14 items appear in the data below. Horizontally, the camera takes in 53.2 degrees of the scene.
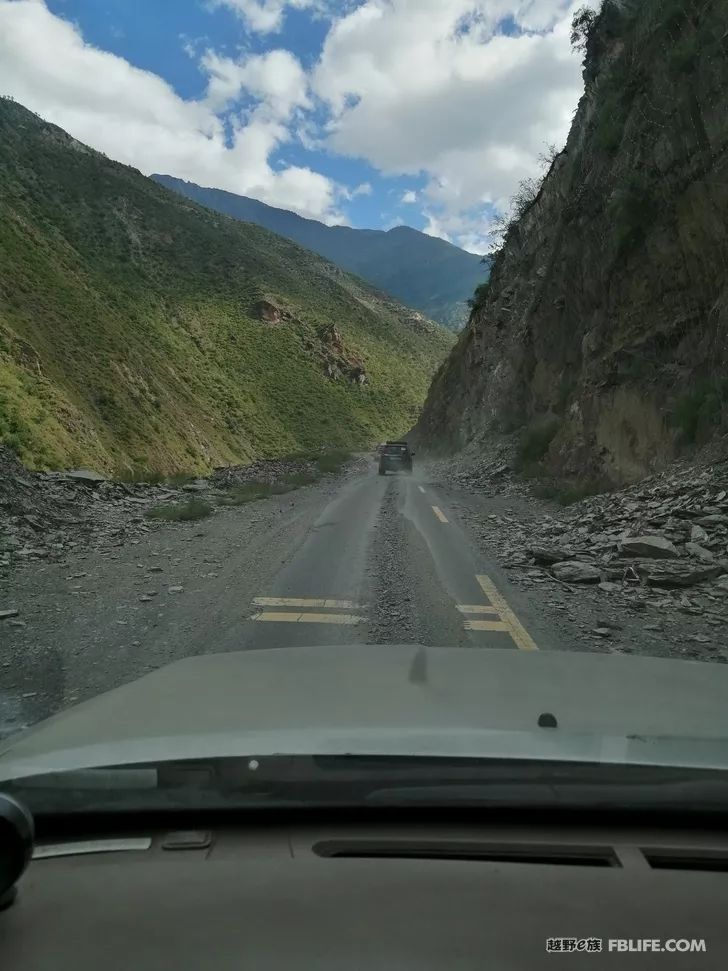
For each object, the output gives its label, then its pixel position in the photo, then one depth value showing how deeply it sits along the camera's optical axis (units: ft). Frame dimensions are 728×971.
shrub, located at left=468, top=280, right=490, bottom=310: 138.11
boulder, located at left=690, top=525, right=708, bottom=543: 31.19
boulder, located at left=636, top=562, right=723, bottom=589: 27.27
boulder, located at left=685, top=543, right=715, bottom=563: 29.09
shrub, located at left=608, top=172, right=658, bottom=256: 58.85
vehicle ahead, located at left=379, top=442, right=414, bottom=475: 110.01
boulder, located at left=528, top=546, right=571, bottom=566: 32.55
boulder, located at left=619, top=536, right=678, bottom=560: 30.30
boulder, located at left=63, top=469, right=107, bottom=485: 50.88
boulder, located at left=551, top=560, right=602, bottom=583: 28.89
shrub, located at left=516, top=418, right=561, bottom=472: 79.92
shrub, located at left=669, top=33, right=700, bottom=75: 53.72
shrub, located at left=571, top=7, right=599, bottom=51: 83.93
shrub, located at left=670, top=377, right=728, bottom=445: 45.16
